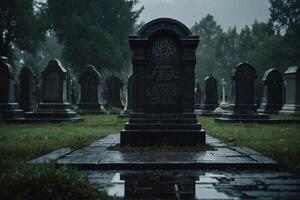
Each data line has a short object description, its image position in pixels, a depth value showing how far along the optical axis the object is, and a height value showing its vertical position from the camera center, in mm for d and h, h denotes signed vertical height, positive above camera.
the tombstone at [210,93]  29219 +291
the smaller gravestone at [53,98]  19562 -148
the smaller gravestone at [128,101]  24086 -315
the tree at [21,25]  41969 +7649
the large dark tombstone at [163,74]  9734 +546
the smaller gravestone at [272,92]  26047 +378
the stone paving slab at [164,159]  6715 -1109
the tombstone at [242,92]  19906 +275
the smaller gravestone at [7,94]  20500 +31
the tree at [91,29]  47438 +7922
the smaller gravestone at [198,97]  38656 -12
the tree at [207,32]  102394 +16502
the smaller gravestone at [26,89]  26031 +377
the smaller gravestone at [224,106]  25594 -545
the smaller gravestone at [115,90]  35125 +506
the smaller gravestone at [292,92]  23203 +356
